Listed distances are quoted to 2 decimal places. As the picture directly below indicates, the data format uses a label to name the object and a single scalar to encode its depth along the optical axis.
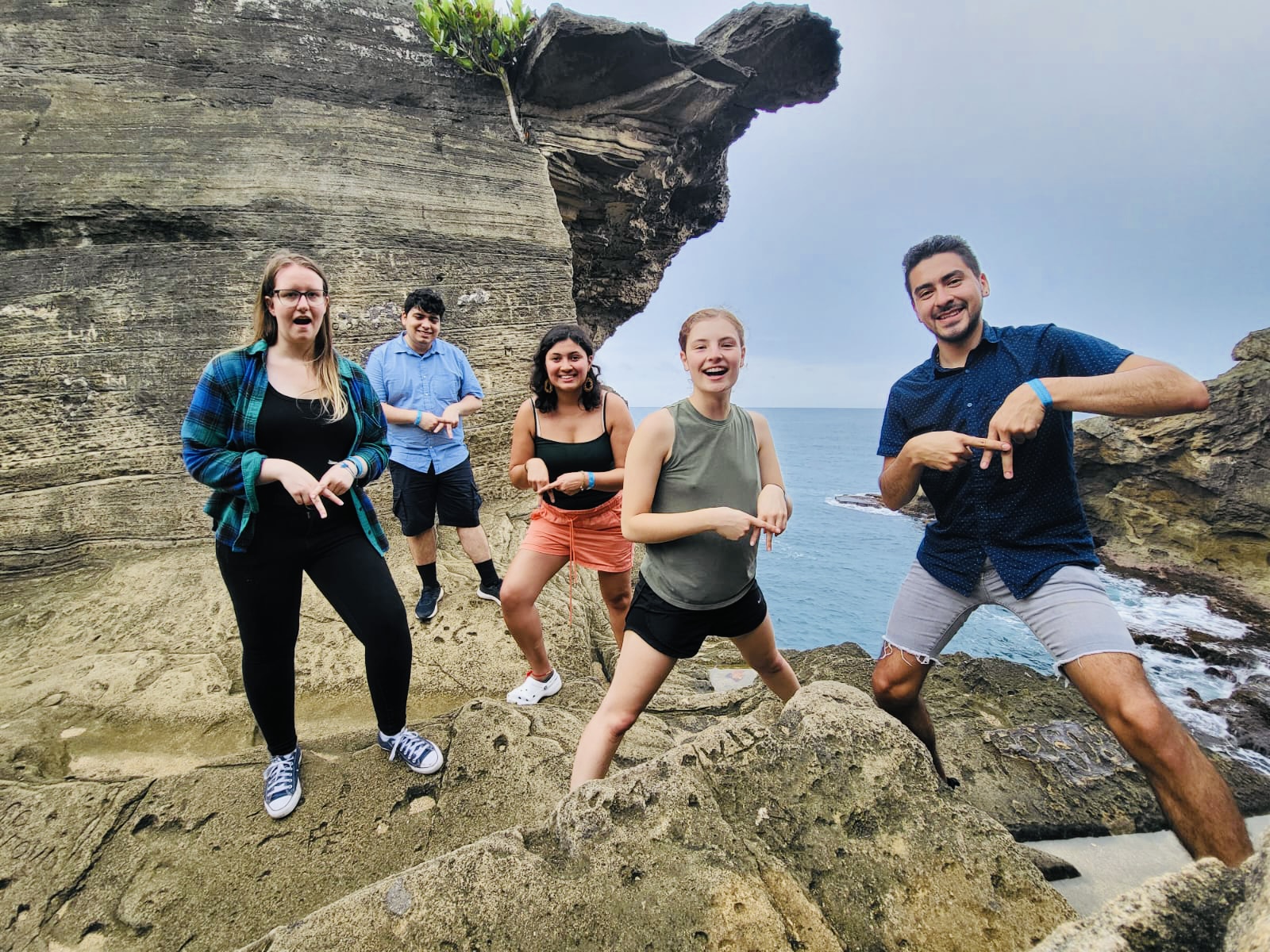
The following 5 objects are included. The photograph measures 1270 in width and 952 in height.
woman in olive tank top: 2.08
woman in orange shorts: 2.93
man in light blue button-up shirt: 3.91
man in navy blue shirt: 1.72
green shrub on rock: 6.47
